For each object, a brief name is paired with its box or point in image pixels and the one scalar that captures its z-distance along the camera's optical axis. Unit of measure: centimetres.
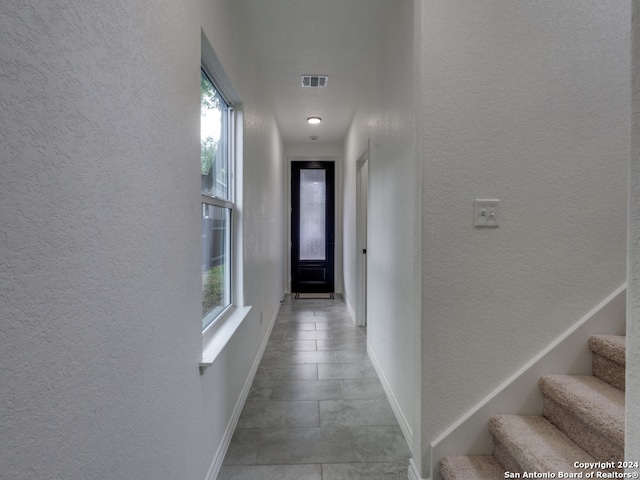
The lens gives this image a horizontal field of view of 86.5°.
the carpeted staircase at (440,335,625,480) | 119
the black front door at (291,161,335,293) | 593
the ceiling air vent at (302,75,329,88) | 324
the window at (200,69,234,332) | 176
